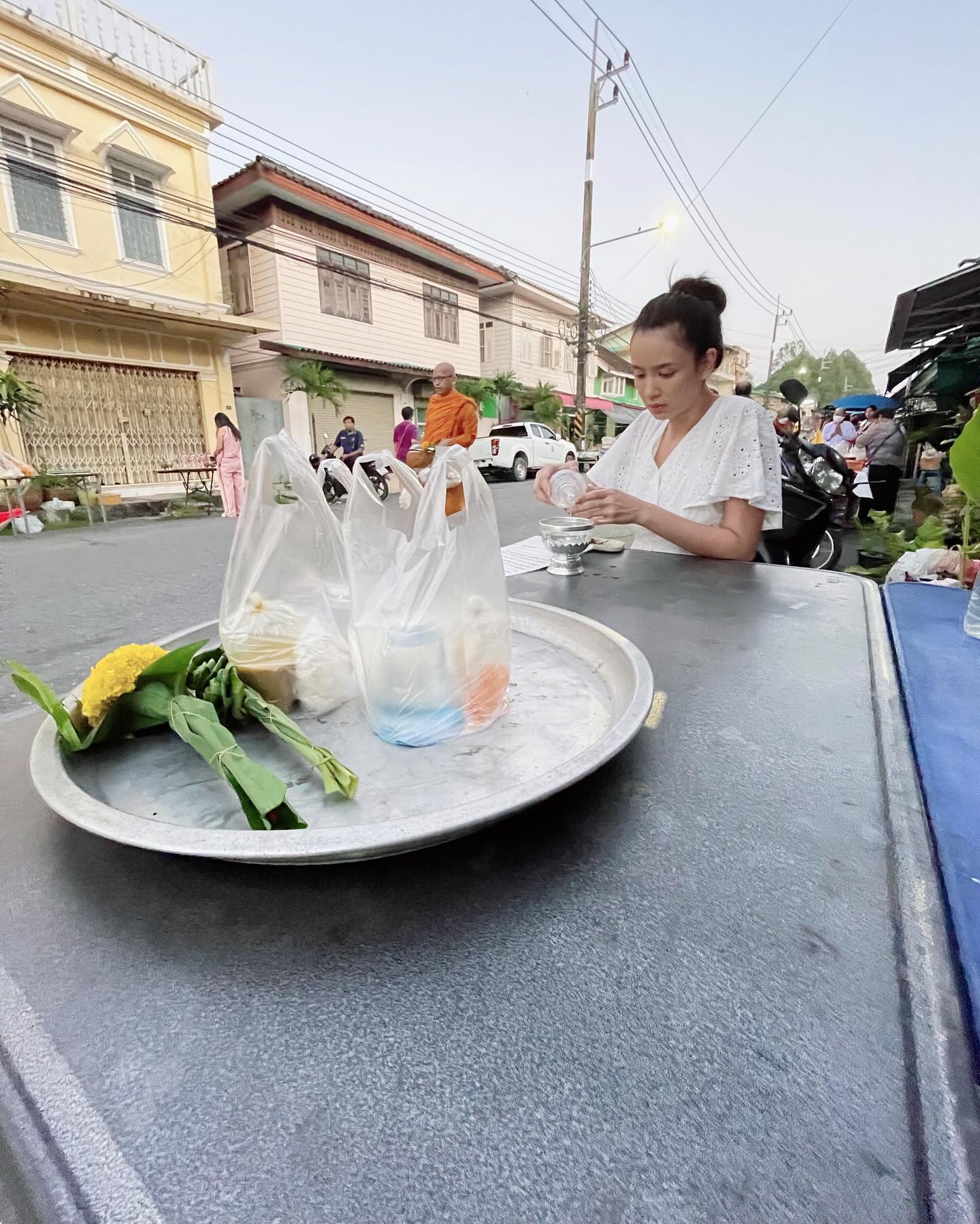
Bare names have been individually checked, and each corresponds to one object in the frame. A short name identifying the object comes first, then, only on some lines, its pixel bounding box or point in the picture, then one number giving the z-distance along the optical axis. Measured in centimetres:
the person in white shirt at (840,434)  870
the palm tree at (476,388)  1280
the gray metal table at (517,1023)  24
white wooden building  930
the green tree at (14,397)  590
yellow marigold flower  51
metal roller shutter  1040
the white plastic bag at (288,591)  59
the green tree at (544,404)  1471
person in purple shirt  657
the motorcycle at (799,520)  243
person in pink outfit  578
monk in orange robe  469
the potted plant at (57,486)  607
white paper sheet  137
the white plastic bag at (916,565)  169
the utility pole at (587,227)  1095
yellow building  671
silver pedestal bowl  132
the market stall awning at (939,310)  462
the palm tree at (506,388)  1398
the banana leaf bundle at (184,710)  44
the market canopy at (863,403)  997
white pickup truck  1106
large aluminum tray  38
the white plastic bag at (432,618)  55
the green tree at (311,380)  948
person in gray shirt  550
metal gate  716
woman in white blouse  144
